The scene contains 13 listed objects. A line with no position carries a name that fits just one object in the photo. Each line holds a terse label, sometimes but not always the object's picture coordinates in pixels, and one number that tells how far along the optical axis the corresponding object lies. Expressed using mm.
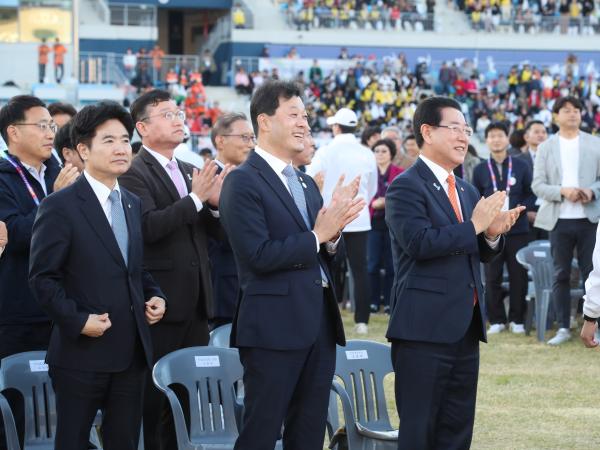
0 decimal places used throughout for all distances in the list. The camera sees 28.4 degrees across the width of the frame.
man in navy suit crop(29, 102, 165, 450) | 4590
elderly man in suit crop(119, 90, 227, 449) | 5633
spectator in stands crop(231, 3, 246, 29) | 40250
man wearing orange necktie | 5000
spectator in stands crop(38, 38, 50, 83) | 31547
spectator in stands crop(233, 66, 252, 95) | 35656
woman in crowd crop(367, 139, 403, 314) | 11805
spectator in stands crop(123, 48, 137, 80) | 33938
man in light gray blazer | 9703
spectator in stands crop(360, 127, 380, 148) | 13234
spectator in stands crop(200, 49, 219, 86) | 37281
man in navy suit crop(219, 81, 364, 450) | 4547
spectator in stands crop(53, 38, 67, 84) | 31438
